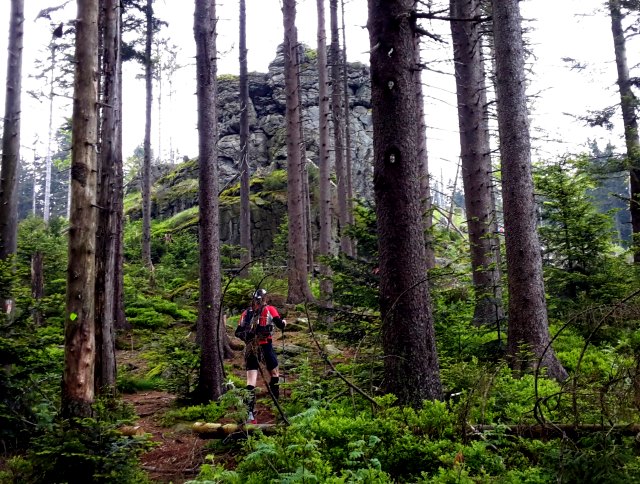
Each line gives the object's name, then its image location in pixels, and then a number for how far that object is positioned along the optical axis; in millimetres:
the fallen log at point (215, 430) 5695
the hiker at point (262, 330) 7113
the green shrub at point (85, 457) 4043
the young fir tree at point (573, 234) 9391
